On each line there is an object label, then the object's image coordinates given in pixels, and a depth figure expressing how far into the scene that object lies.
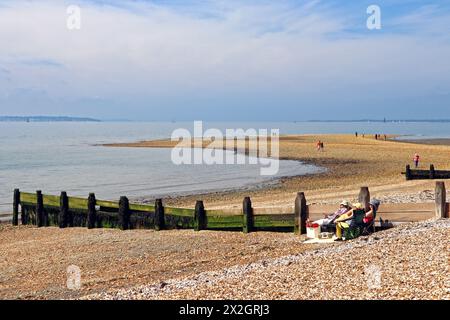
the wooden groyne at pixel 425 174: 34.84
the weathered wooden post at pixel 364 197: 16.11
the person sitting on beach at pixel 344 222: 15.20
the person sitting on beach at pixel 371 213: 15.70
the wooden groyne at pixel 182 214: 16.42
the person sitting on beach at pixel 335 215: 15.64
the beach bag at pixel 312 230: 16.00
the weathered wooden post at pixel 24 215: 26.18
